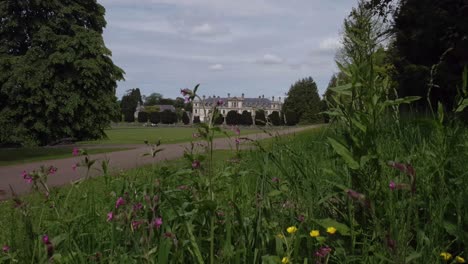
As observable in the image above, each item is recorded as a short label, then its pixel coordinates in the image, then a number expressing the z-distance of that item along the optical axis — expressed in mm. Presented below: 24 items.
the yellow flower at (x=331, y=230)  2082
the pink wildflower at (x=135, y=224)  2193
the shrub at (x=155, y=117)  106988
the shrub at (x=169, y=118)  105750
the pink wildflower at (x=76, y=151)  3008
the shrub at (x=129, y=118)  119875
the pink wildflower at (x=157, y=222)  1917
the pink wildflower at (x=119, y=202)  2020
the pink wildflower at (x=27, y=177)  2542
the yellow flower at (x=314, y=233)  2031
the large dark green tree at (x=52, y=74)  26812
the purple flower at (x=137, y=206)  2227
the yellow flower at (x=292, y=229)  2123
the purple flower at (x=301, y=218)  2448
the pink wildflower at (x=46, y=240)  1775
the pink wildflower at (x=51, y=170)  2714
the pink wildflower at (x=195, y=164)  2520
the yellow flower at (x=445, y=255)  2034
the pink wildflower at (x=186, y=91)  2344
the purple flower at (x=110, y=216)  2086
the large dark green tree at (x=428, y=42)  14709
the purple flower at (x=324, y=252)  1818
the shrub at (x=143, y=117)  112000
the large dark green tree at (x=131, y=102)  121188
